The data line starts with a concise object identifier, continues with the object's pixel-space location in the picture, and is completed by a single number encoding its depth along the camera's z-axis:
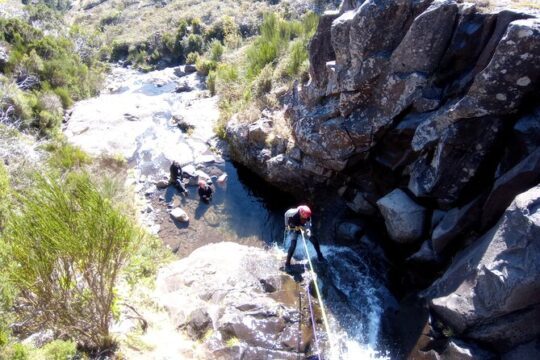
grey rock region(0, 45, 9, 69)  14.72
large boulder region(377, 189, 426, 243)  7.59
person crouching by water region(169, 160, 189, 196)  11.70
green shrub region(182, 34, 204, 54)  26.23
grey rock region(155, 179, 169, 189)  11.89
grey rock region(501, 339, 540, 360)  4.88
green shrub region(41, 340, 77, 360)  4.01
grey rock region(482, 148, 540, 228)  5.49
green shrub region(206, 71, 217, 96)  17.75
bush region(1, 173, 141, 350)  4.14
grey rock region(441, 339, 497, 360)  5.09
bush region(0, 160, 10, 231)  6.05
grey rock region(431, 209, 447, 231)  7.23
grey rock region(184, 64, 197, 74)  23.03
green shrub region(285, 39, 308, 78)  12.96
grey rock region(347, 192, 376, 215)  9.18
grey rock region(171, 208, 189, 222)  10.49
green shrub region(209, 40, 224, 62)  21.50
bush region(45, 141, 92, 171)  10.76
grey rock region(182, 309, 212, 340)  6.32
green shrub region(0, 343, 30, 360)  3.44
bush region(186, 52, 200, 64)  24.19
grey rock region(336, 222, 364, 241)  8.99
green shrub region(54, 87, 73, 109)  15.80
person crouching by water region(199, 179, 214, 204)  11.23
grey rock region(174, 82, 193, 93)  19.75
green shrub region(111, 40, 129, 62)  30.41
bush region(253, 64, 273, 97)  13.69
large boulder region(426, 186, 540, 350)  4.76
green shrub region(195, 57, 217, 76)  20.70
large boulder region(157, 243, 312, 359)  6.13
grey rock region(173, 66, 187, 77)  23.03
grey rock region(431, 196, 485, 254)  6.48
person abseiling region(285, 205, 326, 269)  7.47
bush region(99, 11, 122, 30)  40.56
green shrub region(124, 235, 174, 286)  7.57
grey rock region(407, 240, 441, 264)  7.08
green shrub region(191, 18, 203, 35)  28.57
